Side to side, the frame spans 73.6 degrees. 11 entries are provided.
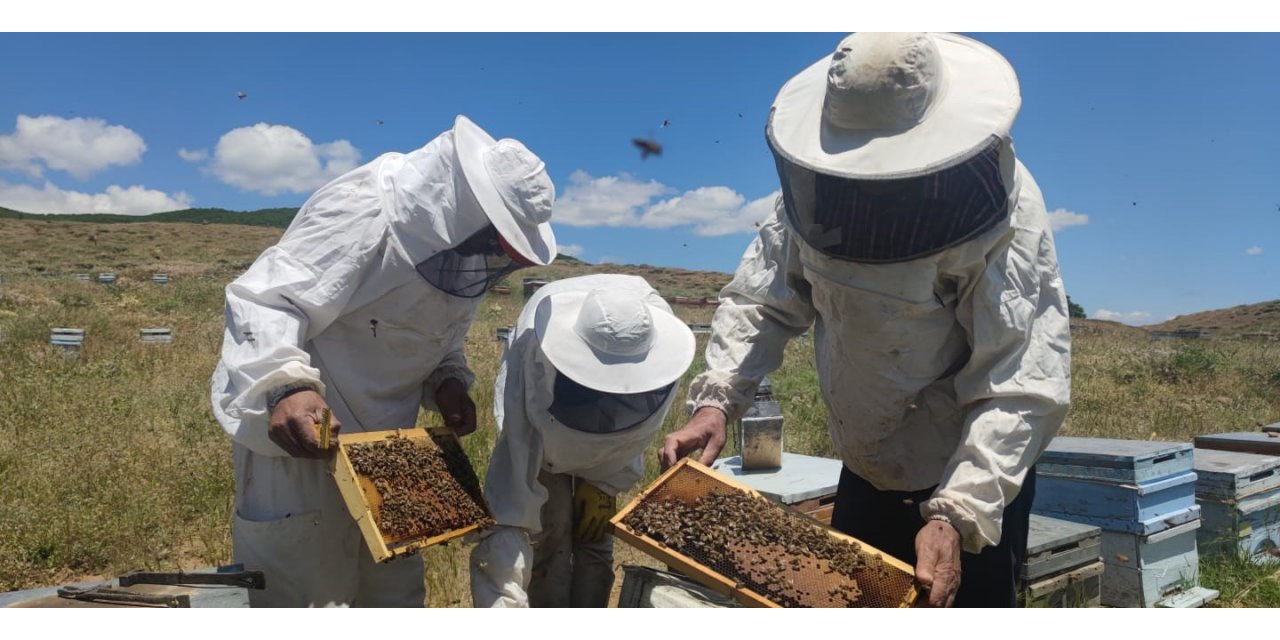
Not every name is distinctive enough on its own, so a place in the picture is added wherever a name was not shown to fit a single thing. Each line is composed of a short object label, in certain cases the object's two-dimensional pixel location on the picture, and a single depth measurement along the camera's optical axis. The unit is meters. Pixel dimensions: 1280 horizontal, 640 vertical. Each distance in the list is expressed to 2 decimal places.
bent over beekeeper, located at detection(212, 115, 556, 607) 2.82
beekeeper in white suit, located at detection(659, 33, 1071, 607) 2.11
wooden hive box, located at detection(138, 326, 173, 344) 10.96
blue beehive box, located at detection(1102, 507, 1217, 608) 4.45
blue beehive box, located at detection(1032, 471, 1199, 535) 4.38
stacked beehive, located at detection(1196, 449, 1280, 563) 4.82
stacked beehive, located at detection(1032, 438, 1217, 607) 4.37
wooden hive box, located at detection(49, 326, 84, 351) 9.76
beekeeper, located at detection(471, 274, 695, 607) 2.99
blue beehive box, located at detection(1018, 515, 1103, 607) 3.82
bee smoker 4.82
